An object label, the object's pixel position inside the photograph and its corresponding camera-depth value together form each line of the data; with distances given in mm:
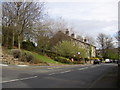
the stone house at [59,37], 34375
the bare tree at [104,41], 57976
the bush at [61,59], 24541
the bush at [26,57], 16455
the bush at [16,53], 16558
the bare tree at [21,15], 18728
